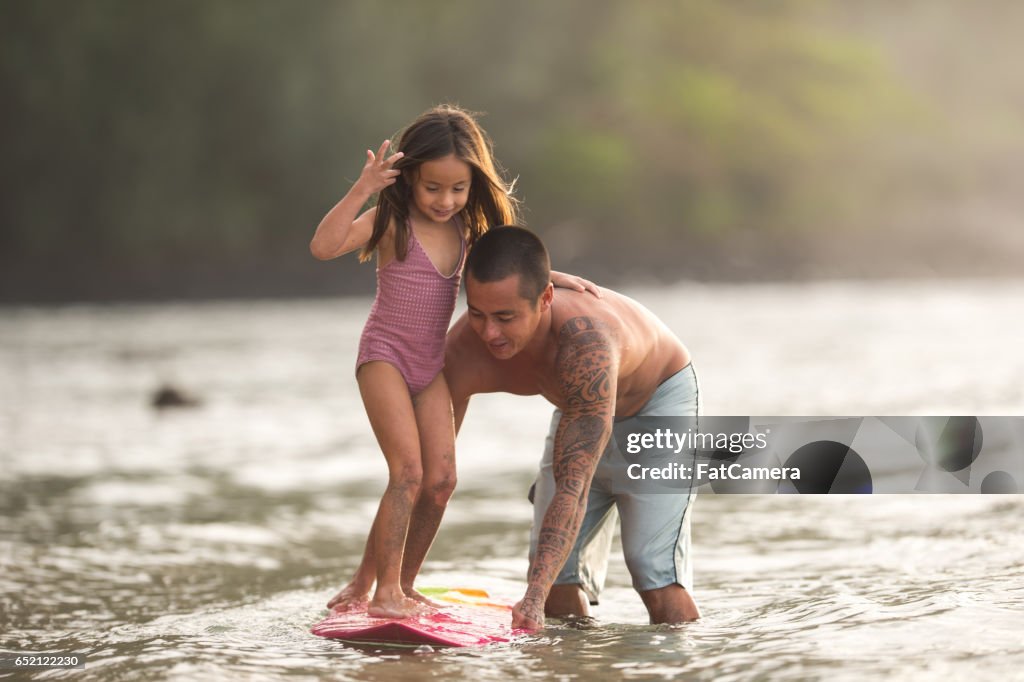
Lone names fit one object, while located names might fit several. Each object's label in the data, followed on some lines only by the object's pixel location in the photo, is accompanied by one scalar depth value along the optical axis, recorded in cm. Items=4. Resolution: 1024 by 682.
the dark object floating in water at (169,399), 3094
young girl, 979
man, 921
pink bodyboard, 967
